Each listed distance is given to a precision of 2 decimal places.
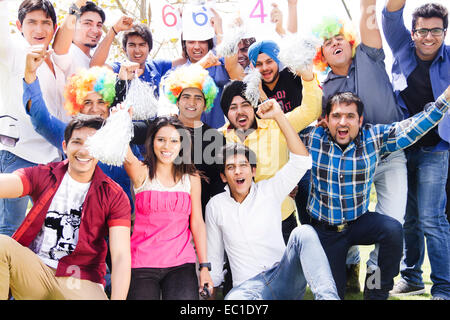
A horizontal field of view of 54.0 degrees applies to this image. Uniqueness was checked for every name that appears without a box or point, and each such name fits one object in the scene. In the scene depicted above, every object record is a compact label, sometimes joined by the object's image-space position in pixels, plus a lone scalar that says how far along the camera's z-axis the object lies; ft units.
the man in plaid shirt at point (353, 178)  10.92
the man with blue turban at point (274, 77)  12.97
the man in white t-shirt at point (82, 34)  13.29
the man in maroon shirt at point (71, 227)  9.47
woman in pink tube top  10.19
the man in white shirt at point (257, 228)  10.12
